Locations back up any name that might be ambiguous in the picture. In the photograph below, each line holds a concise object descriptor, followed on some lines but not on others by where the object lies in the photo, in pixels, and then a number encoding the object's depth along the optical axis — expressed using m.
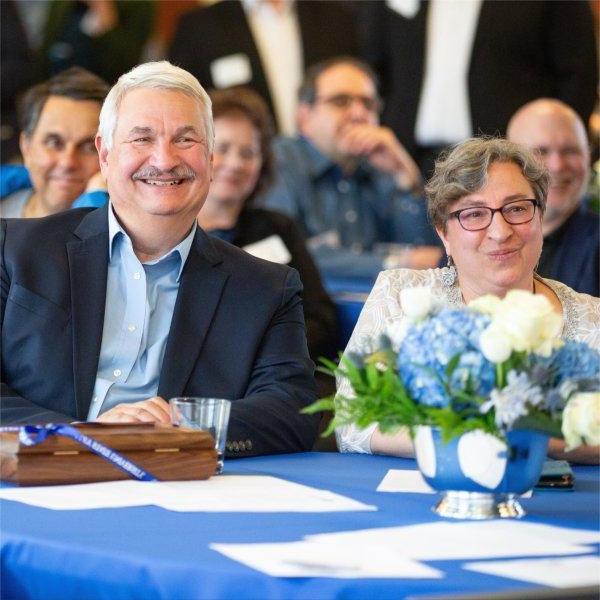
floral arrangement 3.84
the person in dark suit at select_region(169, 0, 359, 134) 14.50
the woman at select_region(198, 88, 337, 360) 9.74
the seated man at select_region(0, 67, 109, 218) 8.96
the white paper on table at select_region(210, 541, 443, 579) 3.26
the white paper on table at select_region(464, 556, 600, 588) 3.25
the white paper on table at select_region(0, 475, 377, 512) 4.11
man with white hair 5.71
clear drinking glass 4.75
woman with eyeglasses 6.28
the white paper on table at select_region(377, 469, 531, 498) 4.51
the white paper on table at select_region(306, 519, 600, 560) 3.53
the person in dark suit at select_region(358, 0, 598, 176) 13.60
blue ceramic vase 3.97
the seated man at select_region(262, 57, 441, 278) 12.82
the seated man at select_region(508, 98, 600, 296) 9.54
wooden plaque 4.46
